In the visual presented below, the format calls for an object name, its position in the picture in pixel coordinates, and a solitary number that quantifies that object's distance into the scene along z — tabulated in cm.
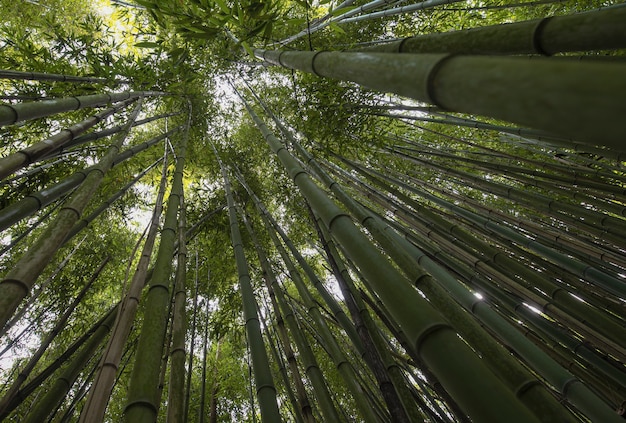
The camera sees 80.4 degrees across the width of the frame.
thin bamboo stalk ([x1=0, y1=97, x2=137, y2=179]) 151
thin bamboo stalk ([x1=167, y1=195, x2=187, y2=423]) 129
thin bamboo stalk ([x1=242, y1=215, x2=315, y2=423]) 158
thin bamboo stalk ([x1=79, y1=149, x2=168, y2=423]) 96
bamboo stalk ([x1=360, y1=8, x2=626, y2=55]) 71
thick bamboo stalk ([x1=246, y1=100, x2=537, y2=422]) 59
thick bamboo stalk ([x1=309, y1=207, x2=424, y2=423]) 133
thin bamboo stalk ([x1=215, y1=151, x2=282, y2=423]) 134
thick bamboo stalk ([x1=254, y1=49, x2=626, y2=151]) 43
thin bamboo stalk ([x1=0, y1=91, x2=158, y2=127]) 152
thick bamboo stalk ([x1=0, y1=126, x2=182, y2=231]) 167
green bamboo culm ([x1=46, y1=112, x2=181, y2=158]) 243
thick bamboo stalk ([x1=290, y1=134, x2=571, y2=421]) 81
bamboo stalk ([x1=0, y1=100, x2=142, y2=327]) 111
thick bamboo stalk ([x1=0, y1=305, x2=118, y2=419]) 174
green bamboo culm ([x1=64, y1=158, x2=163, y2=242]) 189
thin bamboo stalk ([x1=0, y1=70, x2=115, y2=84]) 237
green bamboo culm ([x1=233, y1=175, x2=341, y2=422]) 164
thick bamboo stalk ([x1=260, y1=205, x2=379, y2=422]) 159
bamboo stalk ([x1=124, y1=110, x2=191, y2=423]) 99
